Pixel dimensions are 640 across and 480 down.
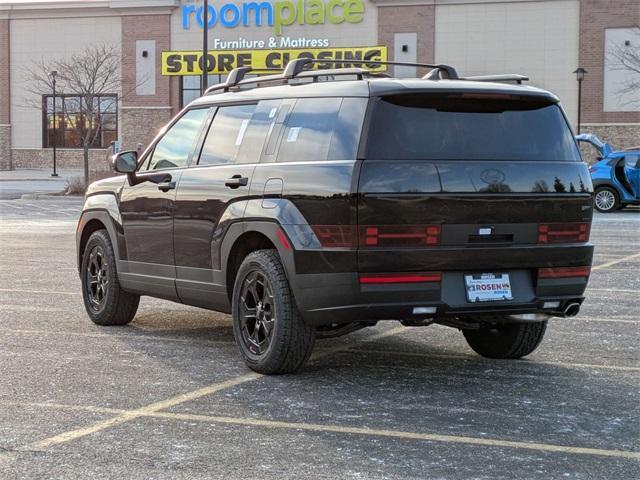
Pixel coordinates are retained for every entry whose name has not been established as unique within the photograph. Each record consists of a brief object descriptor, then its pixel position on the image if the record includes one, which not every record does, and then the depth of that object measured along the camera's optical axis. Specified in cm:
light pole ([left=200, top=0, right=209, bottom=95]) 3322
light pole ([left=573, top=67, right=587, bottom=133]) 4500
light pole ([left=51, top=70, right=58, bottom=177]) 5414
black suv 631
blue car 2741
